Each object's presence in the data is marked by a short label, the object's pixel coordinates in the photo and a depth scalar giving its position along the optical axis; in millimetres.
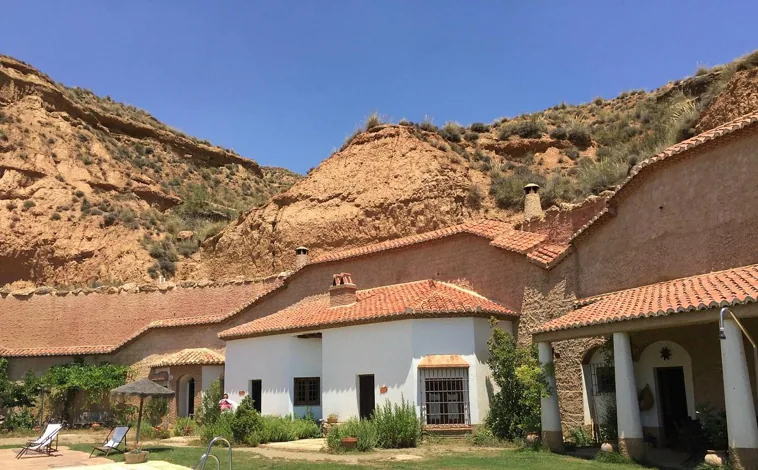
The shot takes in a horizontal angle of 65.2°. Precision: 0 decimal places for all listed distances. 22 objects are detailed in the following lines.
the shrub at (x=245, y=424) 18000
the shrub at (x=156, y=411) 24781
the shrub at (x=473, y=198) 30766
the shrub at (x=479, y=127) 37312
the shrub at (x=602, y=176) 26984
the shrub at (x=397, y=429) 16219
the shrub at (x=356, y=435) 15727
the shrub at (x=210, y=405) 22344
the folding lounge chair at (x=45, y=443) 16016
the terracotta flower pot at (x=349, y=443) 15680
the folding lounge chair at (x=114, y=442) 15812
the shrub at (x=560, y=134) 35906
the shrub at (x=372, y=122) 33888
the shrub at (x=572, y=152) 34644
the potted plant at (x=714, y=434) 10914
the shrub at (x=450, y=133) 34875
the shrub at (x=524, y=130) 36281
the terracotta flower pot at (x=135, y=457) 14492
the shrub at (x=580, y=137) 35406
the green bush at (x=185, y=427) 22609
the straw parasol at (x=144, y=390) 16734
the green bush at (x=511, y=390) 15570
